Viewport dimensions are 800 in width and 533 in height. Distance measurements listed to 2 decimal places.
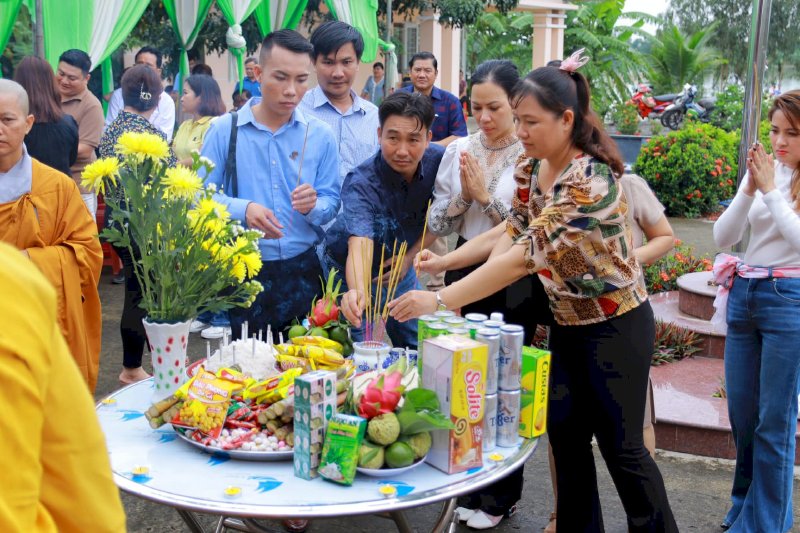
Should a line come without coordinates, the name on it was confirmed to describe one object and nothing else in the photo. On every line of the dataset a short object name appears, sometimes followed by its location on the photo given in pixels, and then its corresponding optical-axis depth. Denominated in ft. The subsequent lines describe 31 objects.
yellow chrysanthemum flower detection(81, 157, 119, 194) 7.88
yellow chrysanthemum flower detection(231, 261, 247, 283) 8.00
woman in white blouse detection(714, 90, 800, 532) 9.29
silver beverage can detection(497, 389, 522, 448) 7.29
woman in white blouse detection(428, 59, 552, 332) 9.84
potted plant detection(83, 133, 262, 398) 7.63
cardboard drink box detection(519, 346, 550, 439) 7.43
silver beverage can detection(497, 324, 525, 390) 7.18
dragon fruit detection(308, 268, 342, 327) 8.74
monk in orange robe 10.32
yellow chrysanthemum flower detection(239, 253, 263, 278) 8.05
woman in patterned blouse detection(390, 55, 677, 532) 7.68
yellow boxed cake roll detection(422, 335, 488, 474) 6.66
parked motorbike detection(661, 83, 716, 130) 57.62
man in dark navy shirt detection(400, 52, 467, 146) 20.44
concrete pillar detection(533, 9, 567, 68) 81.35
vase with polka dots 7.91
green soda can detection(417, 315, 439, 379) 7.17
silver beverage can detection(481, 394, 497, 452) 7.09
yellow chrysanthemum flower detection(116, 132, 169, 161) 7.72
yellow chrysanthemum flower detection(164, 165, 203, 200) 7.56
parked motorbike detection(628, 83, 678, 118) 65.62
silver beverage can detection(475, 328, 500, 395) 7.01
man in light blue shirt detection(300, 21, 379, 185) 13.04
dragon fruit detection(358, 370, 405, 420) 6.70
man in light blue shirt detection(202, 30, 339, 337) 10.89
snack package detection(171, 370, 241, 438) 7.01
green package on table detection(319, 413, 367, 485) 6.38
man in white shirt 22.88
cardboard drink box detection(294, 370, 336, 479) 6.40
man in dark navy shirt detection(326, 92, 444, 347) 9.96
